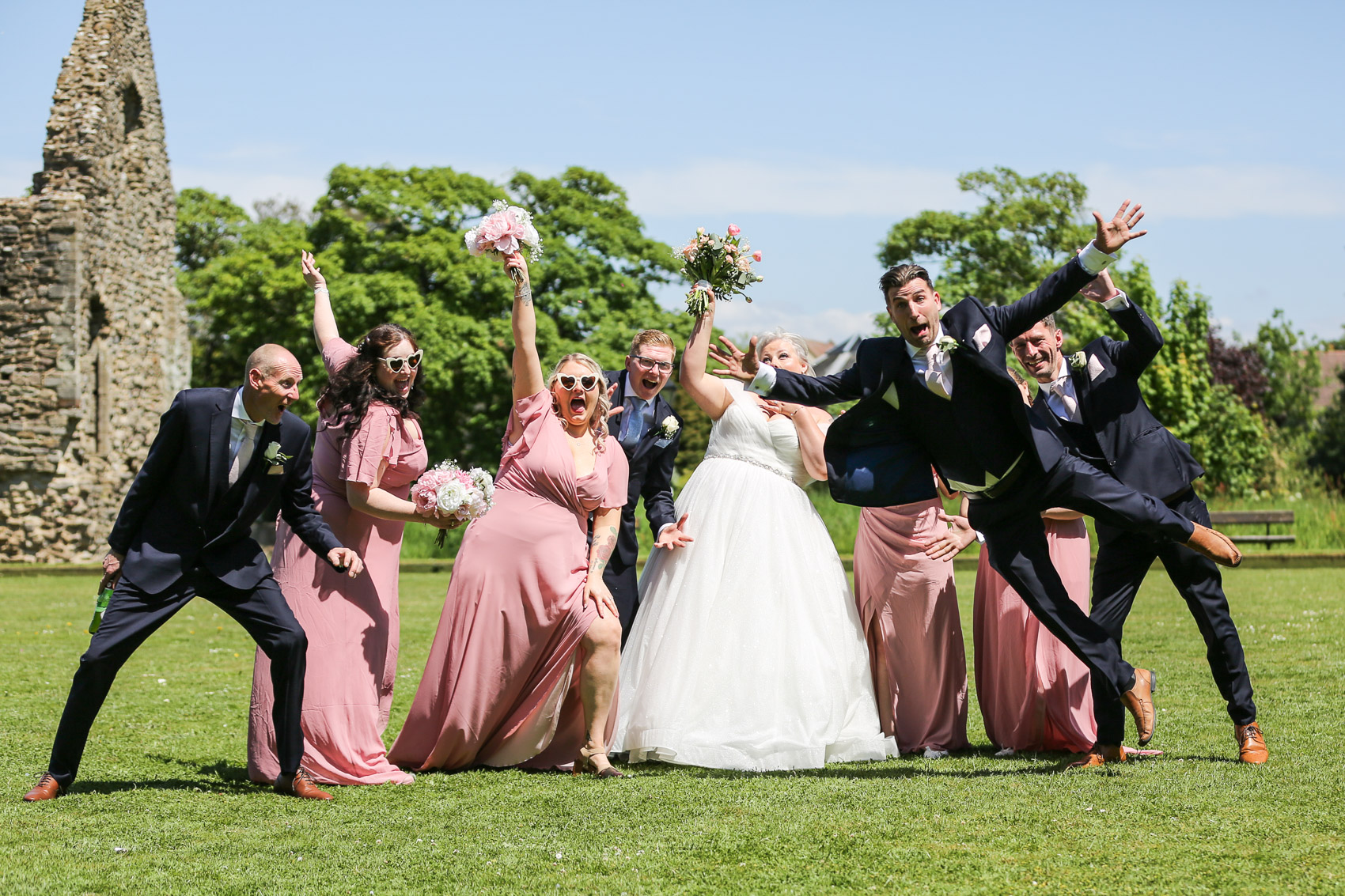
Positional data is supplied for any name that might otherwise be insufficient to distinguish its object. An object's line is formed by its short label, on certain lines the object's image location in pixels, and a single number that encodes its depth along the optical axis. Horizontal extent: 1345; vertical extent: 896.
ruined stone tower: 27.42
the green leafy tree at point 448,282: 39.09
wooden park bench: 24.31
